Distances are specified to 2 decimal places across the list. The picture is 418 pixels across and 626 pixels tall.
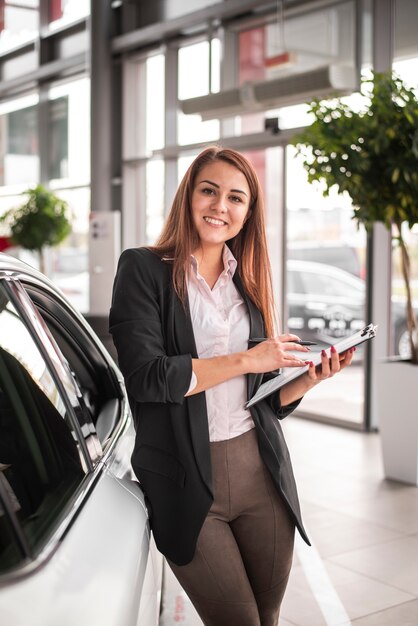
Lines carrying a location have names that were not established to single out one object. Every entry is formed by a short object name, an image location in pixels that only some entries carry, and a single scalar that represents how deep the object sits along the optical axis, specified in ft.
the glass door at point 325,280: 23.36
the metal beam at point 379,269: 21.52
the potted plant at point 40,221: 34.10
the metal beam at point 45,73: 35.12
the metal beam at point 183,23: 25.70
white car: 3.55
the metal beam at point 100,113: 31.76
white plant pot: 16.52
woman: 5.76
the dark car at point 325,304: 23.31
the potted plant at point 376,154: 15.51
